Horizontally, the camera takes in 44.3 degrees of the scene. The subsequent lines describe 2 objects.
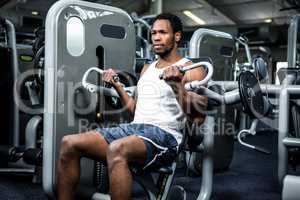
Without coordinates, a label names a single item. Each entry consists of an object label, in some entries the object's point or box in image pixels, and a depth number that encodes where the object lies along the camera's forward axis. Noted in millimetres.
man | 1622
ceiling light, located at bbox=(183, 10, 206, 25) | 11672
